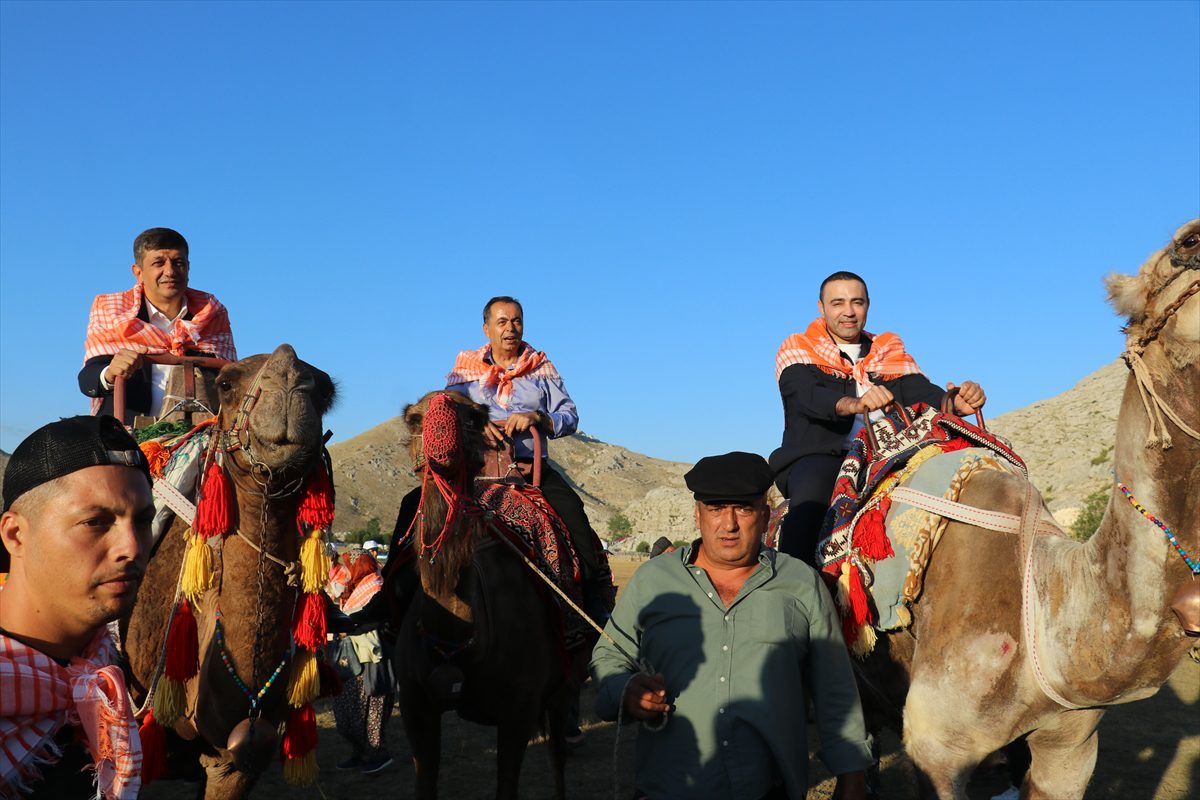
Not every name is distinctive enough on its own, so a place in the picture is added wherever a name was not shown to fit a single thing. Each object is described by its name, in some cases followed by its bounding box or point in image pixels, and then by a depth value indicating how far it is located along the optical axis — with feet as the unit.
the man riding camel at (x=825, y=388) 21.42
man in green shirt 12.35
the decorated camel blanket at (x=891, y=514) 17.66
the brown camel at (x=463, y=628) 19.69
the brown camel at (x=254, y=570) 15.19
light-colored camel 13.15
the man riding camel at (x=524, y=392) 24.95
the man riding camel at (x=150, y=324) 20.21
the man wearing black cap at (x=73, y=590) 7.77
